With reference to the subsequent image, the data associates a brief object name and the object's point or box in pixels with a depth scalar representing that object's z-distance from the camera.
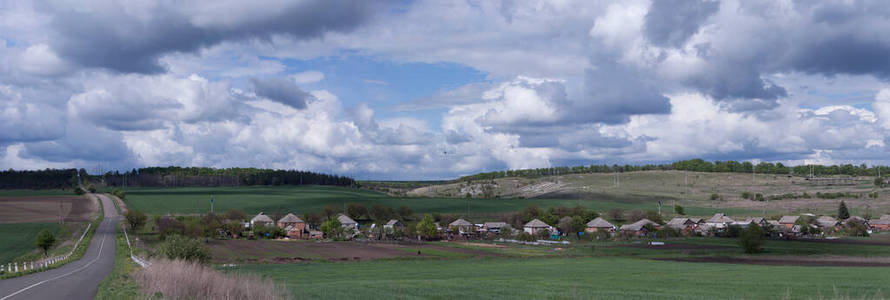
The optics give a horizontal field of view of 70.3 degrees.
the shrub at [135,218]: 103.25
